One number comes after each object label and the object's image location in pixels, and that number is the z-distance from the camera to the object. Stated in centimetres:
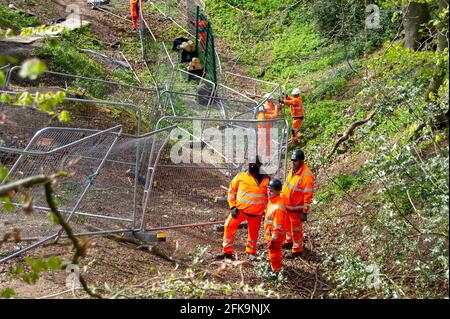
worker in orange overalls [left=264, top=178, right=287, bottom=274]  952
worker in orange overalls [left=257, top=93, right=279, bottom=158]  1234
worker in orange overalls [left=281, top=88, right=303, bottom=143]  1583
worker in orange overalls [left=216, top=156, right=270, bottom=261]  988
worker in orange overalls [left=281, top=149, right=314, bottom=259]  1046
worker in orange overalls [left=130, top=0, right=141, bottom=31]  2265
